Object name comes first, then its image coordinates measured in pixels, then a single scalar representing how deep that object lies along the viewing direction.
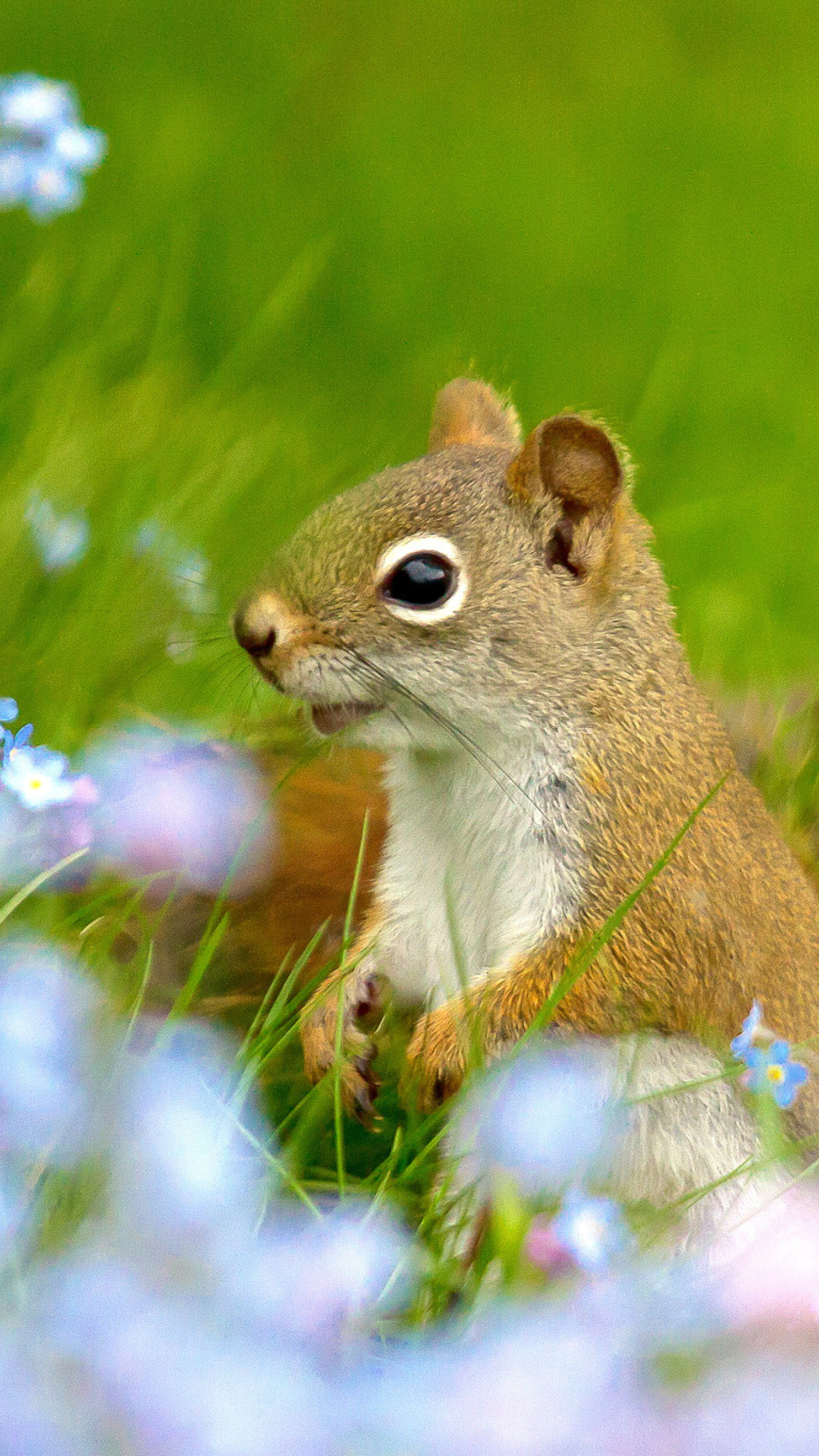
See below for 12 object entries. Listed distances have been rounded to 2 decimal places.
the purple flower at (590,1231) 1.99
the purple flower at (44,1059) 1.95
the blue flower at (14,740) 2.02
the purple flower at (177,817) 2.04
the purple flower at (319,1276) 1.94
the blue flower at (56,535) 2.11
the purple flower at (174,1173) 1.94
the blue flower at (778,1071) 2.01
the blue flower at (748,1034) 2.02
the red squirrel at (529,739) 2.03
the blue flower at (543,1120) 1.97
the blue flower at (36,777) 2.02
